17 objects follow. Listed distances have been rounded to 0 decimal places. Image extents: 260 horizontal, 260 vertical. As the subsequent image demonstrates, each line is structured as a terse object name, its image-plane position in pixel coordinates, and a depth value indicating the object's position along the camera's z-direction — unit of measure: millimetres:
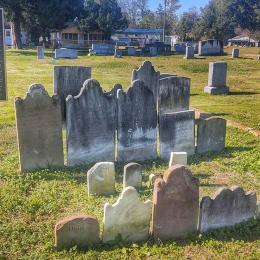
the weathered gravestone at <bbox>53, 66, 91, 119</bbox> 7175
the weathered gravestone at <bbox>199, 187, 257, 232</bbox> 4210
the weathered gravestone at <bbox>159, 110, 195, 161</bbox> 6675
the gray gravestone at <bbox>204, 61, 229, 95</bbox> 13782
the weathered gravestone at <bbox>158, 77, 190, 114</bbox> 8857
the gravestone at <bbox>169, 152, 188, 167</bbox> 5735
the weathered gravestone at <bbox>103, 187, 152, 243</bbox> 4065
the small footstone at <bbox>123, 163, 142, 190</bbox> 5215
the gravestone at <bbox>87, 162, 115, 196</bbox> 5128
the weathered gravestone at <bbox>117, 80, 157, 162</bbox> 6361
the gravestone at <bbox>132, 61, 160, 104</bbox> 9751
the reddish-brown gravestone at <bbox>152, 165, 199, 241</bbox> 3948
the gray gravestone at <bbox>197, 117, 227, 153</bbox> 6910
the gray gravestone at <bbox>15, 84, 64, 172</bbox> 5729
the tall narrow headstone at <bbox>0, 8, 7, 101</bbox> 6568
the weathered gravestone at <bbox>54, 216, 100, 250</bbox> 3892
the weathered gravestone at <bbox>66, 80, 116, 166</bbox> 6040
